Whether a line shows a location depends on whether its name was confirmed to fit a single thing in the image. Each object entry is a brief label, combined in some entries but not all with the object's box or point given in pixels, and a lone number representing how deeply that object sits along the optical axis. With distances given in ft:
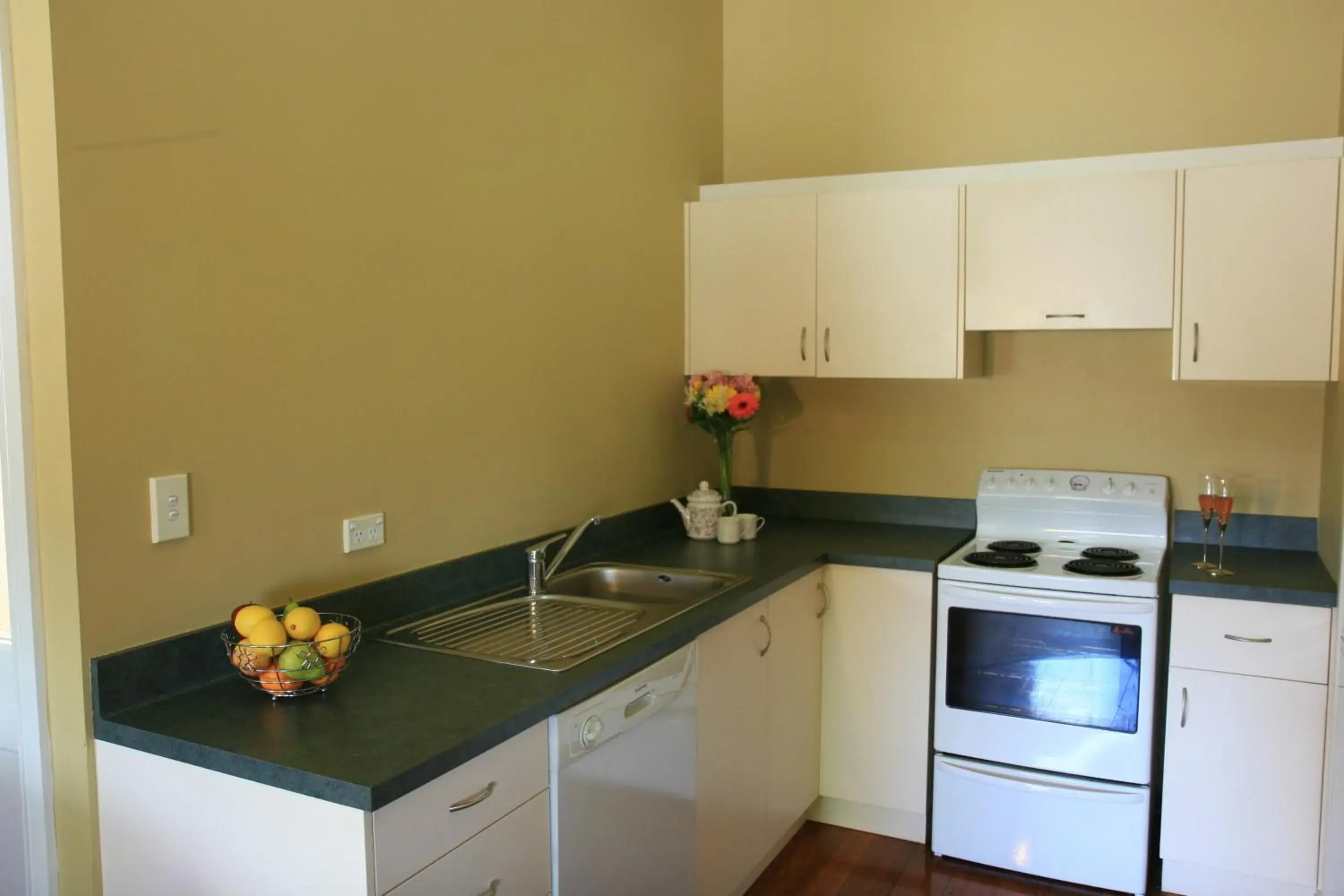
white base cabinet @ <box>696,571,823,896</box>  8.25
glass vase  11.24
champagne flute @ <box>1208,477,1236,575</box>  9.58
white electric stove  9.27
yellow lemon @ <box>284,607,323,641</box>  5.95
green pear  5.79
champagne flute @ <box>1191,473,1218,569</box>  9.68
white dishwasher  6.23
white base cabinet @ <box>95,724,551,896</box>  4.95
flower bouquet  10.83
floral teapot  11.02
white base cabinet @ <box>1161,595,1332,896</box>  8.84
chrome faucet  8.59
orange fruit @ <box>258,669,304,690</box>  5.79
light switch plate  5.79
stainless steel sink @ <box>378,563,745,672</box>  7.07
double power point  7.10
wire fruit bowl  5.78
